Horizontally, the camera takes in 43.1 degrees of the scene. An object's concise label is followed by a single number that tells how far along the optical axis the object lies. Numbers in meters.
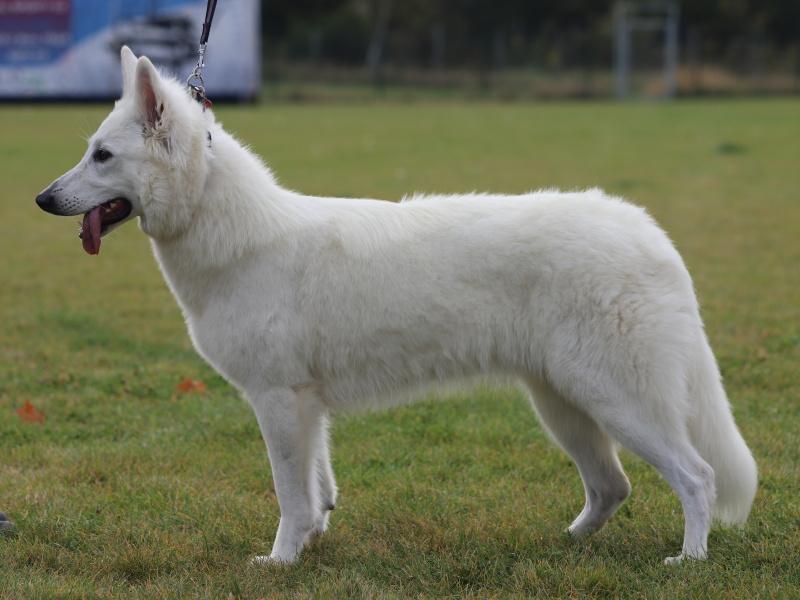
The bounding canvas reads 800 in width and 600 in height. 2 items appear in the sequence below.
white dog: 3.88
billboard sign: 35.25
